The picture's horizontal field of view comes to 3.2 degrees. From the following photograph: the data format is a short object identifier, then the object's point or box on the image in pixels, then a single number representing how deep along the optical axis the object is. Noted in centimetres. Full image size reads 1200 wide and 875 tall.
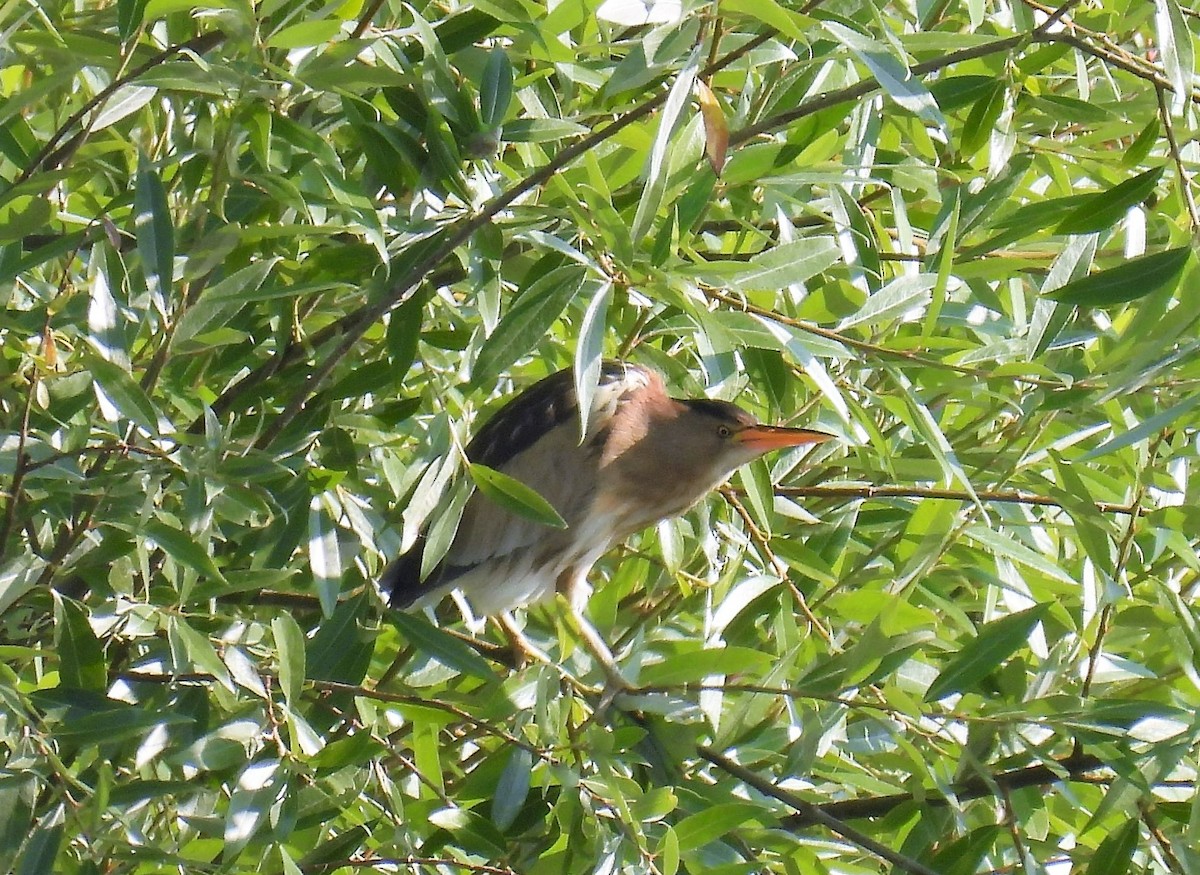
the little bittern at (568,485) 1059
